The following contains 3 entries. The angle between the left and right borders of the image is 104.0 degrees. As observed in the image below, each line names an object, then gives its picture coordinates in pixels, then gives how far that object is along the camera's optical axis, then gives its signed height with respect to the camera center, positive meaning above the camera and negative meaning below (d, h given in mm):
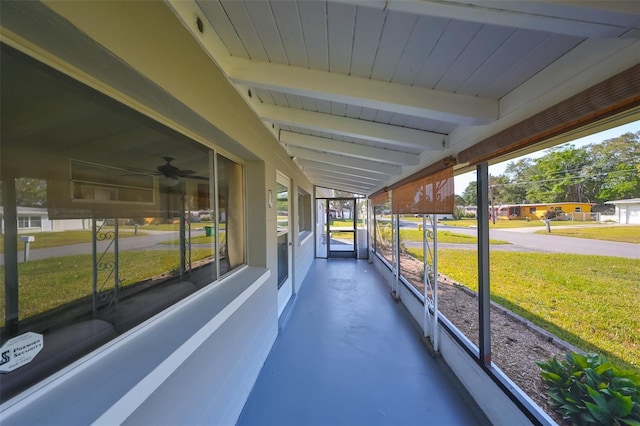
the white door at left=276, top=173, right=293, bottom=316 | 3583 -469
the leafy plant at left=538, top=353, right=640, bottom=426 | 1235 -994
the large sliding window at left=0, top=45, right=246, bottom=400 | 763 -16
